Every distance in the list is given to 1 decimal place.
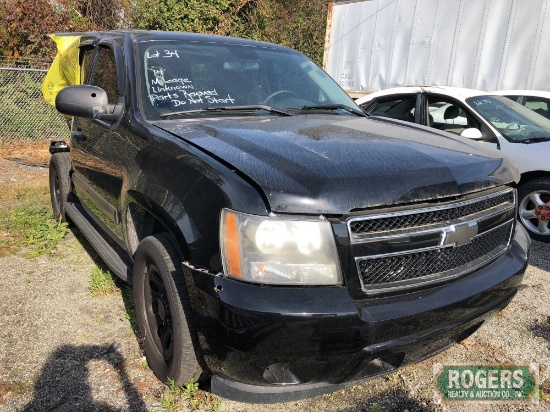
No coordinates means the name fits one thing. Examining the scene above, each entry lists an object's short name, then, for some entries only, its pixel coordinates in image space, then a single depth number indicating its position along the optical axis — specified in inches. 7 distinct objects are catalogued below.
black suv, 72.5
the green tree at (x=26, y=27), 454.9
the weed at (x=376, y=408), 93.7
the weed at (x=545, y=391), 99.4
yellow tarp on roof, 174.4
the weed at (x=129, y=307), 124.6
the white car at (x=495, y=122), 197.3
